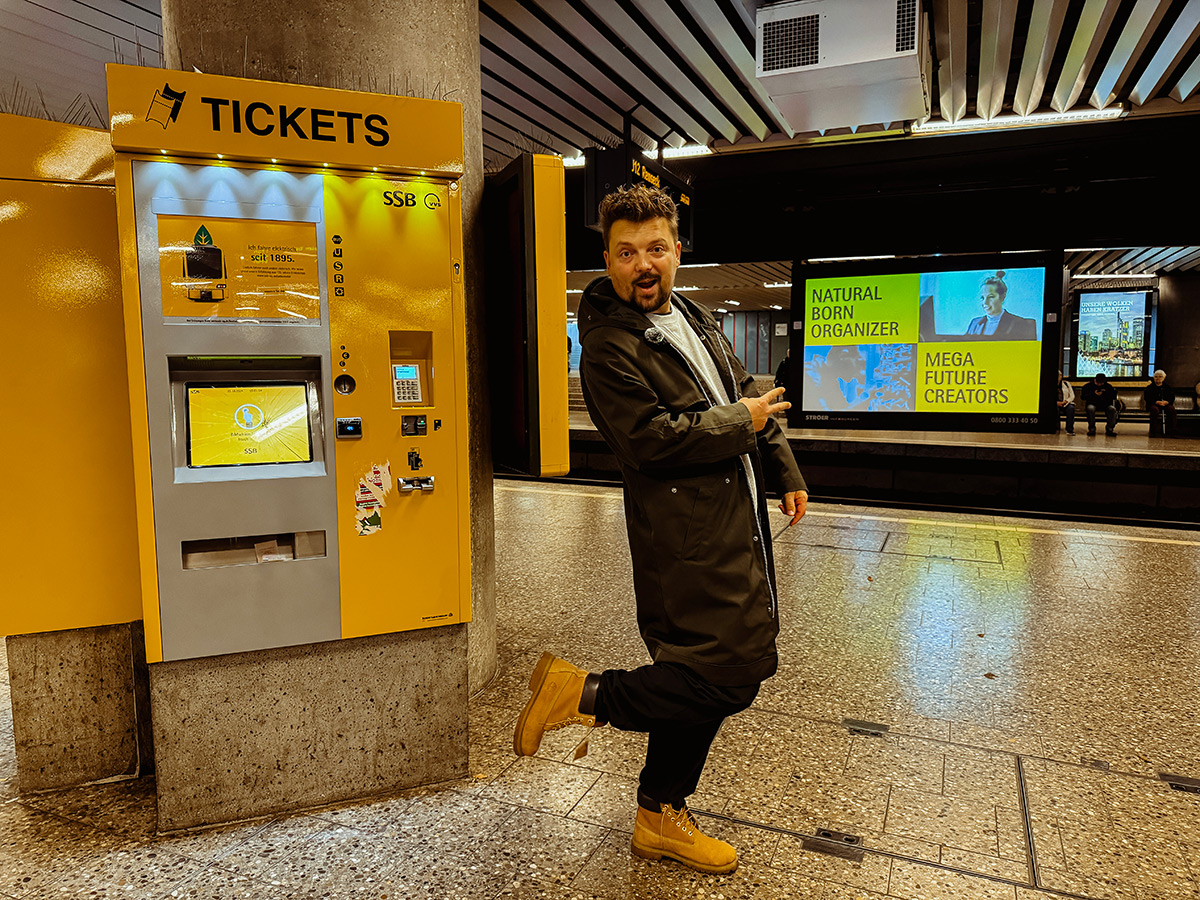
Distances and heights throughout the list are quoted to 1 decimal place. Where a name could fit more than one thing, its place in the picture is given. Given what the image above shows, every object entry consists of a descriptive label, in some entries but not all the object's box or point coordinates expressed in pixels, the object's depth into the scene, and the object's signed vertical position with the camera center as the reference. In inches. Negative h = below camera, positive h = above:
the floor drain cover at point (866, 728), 105.0 -50.1
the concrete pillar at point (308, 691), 82.7 -35.6
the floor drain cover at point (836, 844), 78.0 -50.5
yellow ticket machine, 77.4 +5.2
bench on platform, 469.1 -14.3
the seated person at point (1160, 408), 461.7 -11.9
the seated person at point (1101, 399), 451.8 -5.7
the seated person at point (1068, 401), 459.8 -6.6
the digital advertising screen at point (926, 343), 400.5 +29.3
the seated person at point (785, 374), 465.5 +15.6
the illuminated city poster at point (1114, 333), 681.6 +55.3
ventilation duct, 224.2 +112.4
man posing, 65.6 -11.6
